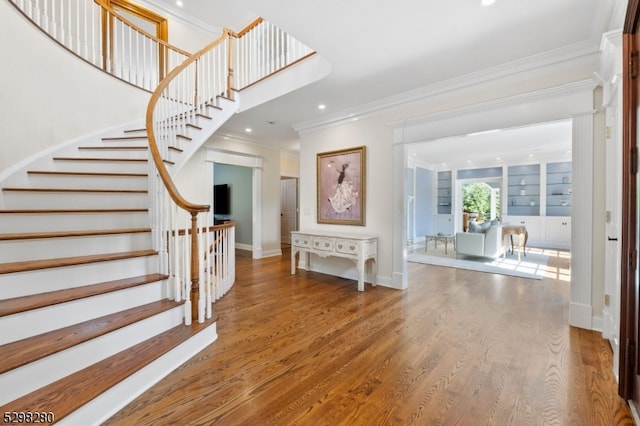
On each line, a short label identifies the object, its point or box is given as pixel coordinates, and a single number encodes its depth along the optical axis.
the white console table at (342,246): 3.86
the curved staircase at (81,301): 1.40
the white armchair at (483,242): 5.54
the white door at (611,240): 2.14
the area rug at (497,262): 4.84
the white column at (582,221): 2.60
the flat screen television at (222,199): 7.57
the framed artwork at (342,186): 4.30
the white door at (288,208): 8.23
